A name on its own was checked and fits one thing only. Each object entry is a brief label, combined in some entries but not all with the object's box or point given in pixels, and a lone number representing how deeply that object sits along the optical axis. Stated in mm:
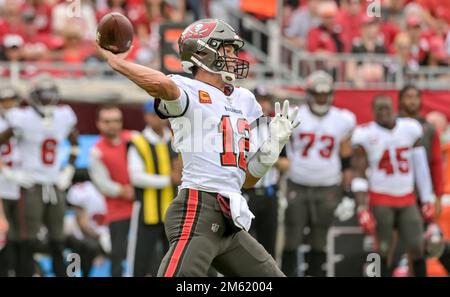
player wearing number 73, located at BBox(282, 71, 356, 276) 10445
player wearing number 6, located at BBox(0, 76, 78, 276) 10352
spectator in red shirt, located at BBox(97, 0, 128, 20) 14393
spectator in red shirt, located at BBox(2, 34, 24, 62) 12656
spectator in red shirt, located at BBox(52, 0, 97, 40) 13641
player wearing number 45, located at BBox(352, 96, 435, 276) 10281
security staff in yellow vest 9828
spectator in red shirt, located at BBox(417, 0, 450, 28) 15711
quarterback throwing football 6027
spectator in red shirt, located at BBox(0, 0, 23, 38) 13438
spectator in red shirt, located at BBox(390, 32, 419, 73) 13906
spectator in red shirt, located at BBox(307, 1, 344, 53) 13977
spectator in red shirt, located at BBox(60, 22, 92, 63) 13172
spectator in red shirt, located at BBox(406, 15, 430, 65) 14439
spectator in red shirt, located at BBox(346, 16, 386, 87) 13186
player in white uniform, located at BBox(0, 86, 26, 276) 10328
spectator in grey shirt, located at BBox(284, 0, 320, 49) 14711
